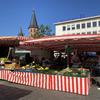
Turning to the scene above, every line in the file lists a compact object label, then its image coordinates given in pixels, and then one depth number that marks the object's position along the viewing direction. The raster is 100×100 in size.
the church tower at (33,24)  51.65
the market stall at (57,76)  4.92
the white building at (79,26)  33.23
